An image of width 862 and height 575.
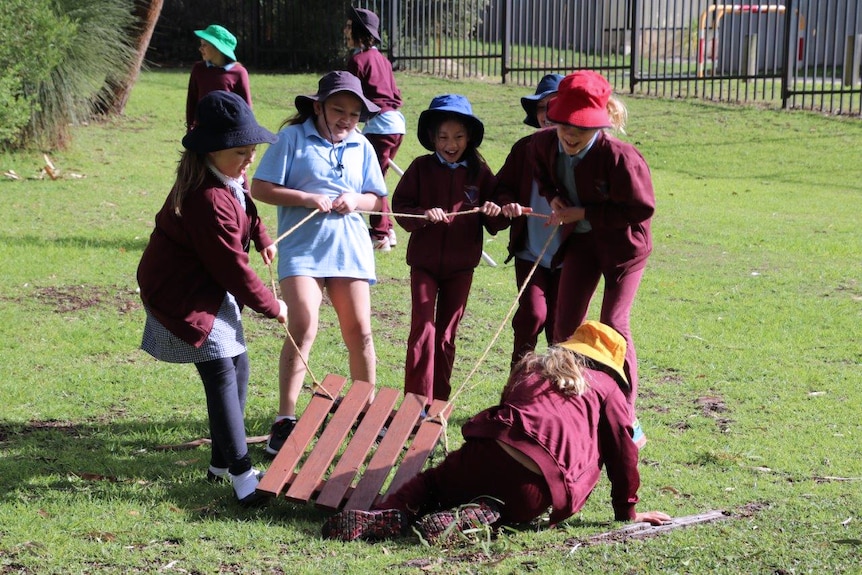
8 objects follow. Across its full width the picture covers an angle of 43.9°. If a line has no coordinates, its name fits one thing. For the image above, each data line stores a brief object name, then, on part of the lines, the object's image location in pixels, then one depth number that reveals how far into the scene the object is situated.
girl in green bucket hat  8.93
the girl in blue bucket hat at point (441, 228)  5.41
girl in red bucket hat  4.75
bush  12.12
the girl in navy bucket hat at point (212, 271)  4.28
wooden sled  4.47
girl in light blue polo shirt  5.14
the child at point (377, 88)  9.33
